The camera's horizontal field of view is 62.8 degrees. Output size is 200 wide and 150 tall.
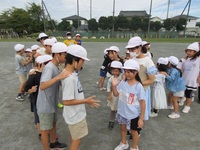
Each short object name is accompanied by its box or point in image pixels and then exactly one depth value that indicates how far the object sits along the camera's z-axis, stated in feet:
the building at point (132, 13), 225.93
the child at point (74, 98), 6.03
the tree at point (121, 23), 128.97
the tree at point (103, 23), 131.95
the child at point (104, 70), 16.30
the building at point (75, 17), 217.77
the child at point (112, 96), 9.87
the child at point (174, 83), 11.66
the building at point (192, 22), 237.66
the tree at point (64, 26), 132.16
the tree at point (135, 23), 128.98
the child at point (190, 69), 12.07
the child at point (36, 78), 8.10
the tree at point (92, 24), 132.46
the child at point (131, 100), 7.41
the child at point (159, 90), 11.67
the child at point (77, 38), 25.57
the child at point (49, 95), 6.86
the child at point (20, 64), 14.31
